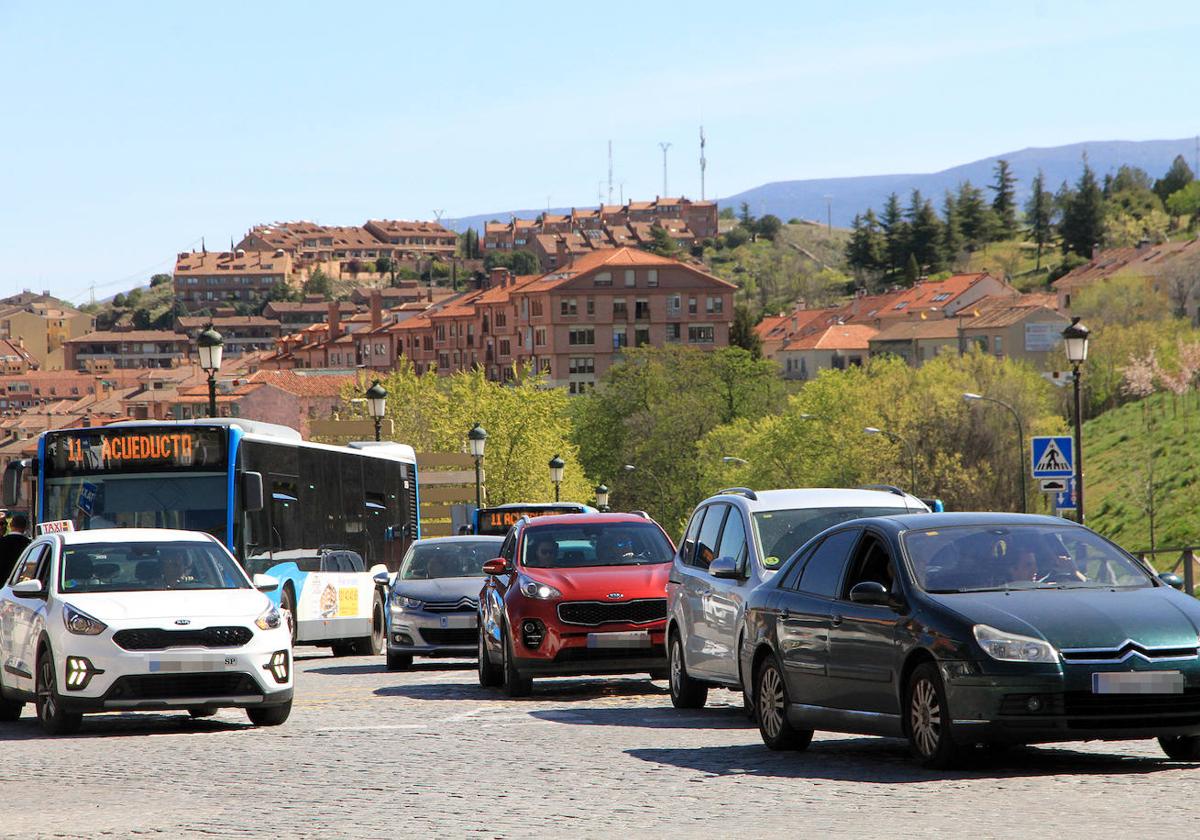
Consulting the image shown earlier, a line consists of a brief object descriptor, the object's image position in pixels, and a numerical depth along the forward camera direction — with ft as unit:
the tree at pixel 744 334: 583.58
